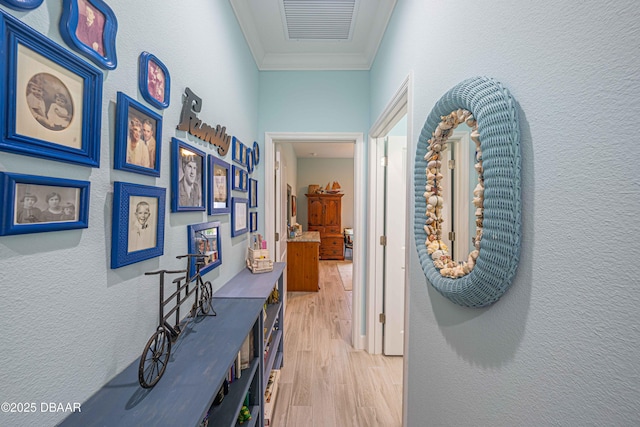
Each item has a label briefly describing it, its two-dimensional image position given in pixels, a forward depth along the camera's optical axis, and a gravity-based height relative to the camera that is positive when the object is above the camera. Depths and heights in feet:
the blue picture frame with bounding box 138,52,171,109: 2.77 +1.47
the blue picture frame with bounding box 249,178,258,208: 6.98 +0.56
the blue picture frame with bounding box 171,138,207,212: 3.41 +0.50
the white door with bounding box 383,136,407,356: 7.68 -0.72
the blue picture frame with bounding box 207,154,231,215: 4.48 +0.46
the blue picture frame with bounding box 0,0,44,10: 1.57 +1.26
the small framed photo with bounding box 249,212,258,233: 7.00 -0.22
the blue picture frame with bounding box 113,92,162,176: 2.42 +0.75
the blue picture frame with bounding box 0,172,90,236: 1.59 +0.04
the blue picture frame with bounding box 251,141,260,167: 7.42 +1.72
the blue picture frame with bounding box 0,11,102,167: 1.57 +0.76
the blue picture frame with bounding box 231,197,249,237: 5.57 -0.07
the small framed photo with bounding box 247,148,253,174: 6.81 +1.39
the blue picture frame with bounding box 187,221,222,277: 3.83 -0.49
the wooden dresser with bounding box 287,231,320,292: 13.94 -2.72
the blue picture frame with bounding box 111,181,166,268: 2.41 -0.12
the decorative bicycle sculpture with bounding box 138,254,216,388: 2.39 -1.35
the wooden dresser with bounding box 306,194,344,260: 22.20 -0.48
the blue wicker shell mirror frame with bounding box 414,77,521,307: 2.11 +0.23
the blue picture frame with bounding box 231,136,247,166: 5.66 +1.39
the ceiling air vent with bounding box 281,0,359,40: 5.86 +4.71
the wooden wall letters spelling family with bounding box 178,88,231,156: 3.65 +1.36
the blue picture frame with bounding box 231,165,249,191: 5.64 +0.78
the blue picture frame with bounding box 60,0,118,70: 1.92 +1.43
